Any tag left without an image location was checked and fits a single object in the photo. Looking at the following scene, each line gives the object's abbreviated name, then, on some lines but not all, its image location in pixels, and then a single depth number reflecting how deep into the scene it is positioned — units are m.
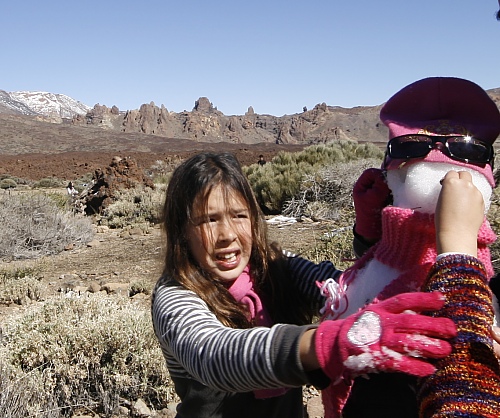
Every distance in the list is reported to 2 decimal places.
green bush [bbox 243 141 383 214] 10.80
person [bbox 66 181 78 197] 15.03
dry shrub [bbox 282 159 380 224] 9.43
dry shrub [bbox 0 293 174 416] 3.49
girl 0.95
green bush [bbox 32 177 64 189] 25.29
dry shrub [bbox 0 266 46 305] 5.91
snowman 1.20
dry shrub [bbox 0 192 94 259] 8.73
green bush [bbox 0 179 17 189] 25.19
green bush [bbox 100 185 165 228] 11.23
